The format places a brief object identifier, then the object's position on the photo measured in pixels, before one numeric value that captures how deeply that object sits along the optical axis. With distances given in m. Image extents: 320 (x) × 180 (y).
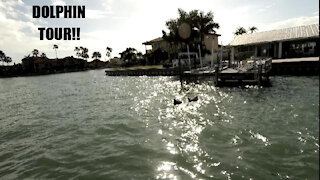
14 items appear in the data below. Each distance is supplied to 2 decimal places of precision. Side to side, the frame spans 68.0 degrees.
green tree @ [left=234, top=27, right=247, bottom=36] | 84.44
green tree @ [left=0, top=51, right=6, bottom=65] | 140.27
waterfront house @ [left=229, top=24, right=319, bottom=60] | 39.75
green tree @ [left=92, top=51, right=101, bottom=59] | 169.56
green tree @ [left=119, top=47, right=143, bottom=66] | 102.60
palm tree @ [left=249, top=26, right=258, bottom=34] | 85.69
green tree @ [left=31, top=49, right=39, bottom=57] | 160.57
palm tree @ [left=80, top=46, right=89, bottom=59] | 166.50
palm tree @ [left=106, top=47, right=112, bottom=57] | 179.88
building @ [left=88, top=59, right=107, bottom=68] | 157.75
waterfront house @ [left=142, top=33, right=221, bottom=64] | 69.50
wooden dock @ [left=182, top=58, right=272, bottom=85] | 25.64
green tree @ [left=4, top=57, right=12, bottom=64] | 143.88
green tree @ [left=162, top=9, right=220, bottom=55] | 53.50
